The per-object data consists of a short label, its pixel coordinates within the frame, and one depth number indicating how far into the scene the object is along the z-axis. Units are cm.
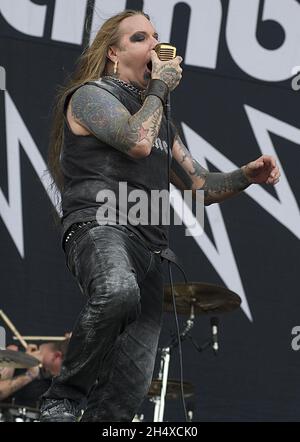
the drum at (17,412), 1312
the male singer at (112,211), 557
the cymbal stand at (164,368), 1233
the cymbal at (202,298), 1234
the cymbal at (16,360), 1240
